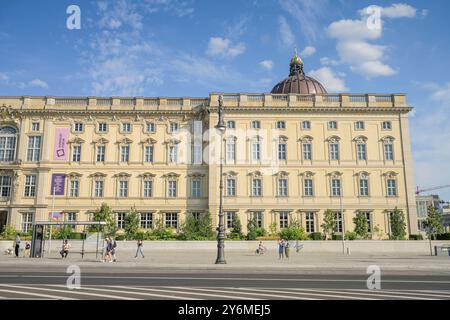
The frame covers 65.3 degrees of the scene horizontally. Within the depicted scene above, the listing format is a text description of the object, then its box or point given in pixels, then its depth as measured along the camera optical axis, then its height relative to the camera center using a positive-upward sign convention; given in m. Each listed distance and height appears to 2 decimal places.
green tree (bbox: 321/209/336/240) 43.41 -0.05
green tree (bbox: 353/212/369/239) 43.06 -0.22
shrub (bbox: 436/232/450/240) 40.71 -1.41
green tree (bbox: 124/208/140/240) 41.78 -0.21
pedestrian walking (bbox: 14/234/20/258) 29.87 -1.94
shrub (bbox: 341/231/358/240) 41.77 -1.35
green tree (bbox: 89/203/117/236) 42.33 +0.50
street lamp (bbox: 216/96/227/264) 21.72 -1.07
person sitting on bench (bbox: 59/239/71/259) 27.59 -2.11
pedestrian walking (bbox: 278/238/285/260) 28.66 -1.97
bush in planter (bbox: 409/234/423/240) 42.06 -1.56
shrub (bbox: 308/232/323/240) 42.20 -1.48
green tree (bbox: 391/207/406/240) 42.66 -0.27
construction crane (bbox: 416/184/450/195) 176.93 +16.68
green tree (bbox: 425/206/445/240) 42.47 +0.10
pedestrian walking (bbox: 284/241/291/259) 28.89 -2.23
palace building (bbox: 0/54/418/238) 46.69 +8.81
